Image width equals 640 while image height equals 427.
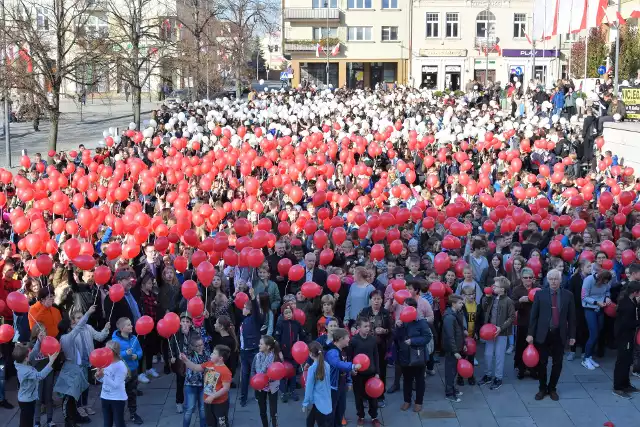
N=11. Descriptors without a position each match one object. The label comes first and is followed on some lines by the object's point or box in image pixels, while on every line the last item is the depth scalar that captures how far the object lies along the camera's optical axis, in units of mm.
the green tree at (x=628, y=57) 35812
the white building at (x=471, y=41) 57250
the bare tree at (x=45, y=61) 20875
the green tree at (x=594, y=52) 36906
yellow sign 21016
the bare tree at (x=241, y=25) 44938
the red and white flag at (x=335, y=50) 59494
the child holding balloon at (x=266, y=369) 8141
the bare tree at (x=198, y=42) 32419
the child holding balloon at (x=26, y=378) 8055
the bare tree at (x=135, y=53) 26484
